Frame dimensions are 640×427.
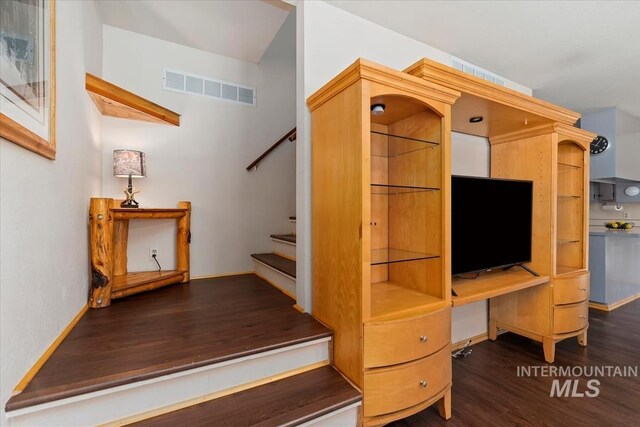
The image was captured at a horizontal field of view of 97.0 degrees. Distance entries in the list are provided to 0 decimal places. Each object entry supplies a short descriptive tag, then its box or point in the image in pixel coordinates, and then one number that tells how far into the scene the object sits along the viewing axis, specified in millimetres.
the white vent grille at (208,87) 3047
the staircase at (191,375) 1215
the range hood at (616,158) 3988
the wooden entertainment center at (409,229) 1506
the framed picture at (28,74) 1084
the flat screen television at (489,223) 2123
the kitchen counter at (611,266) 3801
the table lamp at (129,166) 2536
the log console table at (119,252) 2127
